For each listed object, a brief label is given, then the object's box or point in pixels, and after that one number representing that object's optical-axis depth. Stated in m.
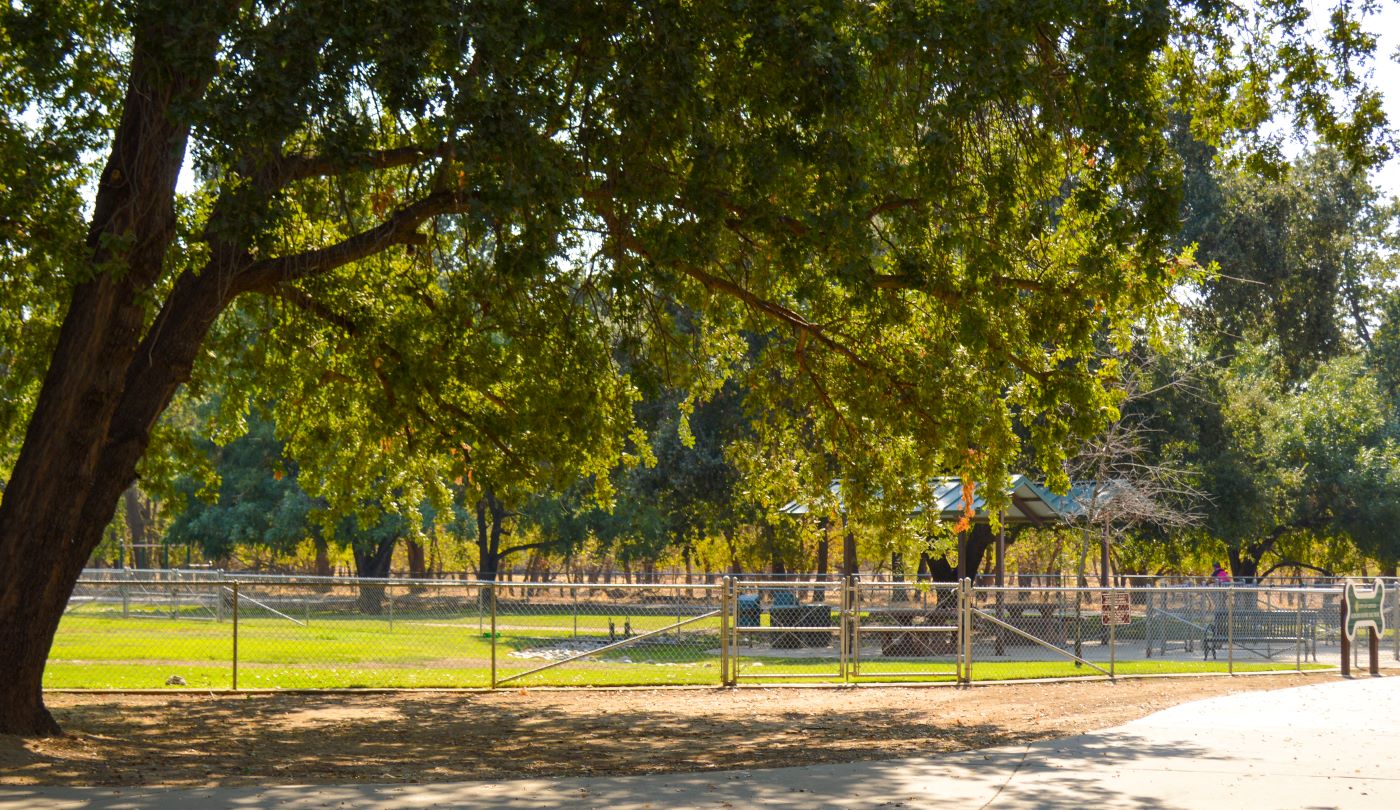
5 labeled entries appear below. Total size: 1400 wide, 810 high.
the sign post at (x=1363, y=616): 21.53
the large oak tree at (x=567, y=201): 10.59
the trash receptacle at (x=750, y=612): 24.27
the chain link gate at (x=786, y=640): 19.44
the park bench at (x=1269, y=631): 23.72
